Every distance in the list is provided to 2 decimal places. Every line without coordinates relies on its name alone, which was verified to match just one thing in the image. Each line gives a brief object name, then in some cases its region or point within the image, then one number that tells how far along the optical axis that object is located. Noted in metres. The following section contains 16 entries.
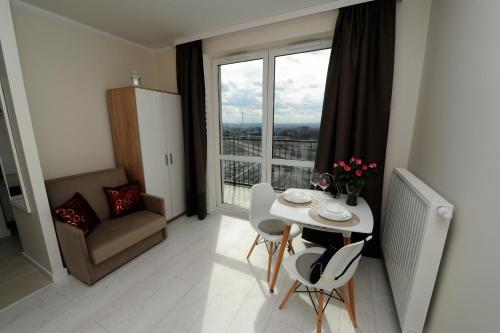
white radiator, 1.15
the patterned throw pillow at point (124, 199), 2.34
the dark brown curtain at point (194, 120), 2.81
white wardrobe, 2.47
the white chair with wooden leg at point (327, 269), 1.17
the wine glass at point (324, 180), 1.97
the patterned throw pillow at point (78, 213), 1.89
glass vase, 1.80
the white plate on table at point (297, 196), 1.89
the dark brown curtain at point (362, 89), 1.87
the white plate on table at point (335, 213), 1.55
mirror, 1.62
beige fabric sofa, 1.79
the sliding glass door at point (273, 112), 2.48
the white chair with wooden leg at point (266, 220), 1.92
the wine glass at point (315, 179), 2.02
